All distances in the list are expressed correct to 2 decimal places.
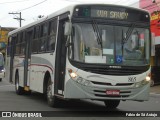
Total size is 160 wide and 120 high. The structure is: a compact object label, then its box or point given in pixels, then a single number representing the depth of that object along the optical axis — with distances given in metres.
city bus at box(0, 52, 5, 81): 37.75
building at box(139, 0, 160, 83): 32.38
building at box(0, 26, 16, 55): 79.62
